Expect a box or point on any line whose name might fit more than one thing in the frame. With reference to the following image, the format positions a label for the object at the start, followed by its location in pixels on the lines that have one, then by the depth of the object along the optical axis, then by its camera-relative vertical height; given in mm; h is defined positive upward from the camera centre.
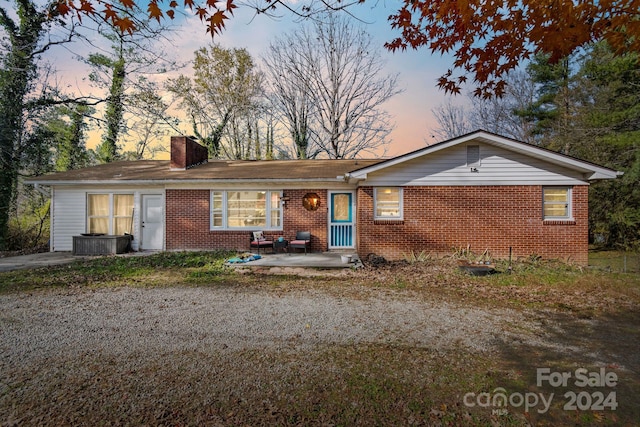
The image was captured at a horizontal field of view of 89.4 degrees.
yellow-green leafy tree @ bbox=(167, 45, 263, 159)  25312 +9888
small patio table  12047 -1124
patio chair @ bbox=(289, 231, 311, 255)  11719 -934
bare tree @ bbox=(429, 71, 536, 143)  25062 +8406
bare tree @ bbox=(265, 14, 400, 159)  24516 +9147
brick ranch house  10836 +514
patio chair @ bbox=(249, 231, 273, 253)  11898 -940
